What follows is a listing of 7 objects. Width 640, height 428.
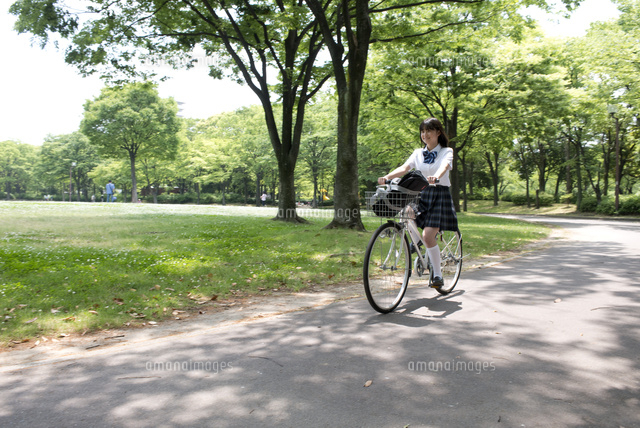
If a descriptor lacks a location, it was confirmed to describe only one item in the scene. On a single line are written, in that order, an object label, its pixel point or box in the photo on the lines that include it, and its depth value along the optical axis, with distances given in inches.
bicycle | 182.5
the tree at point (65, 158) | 2255.2
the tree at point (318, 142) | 1593.3
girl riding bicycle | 194.2
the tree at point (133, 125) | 1561.3
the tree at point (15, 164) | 2699.3
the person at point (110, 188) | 1375.5
